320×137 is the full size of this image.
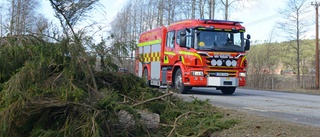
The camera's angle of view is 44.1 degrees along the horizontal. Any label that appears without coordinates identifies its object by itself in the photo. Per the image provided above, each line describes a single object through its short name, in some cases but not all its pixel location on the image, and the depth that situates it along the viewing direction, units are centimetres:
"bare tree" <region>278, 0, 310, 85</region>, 3259
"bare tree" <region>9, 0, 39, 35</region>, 3128
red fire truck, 1285
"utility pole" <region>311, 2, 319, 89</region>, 3104
